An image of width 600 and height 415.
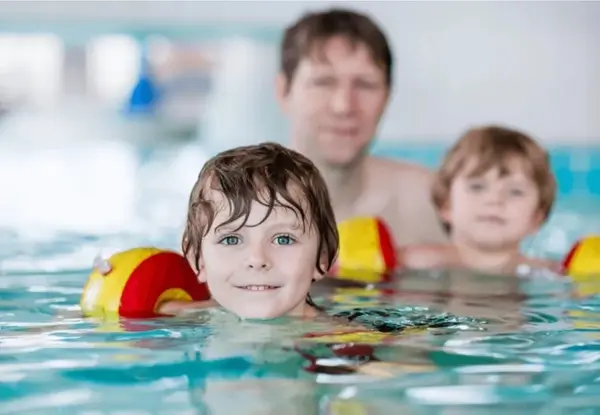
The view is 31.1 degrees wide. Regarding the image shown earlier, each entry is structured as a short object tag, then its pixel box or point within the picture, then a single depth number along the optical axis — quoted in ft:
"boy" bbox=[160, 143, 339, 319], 6.50
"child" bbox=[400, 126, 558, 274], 10.09
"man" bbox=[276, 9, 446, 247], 11.59
